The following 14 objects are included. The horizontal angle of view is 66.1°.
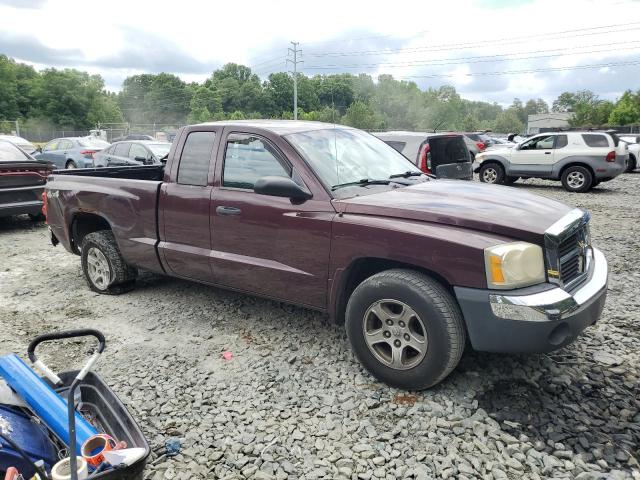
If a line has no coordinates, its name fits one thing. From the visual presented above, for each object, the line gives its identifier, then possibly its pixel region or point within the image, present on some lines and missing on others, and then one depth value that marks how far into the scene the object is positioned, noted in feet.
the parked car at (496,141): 93.97
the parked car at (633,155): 62.03
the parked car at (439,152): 28.66
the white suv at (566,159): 43.62
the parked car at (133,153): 39.75
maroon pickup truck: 9.56
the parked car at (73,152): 53.88
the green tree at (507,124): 329.85
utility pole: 162.46
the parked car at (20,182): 26.63
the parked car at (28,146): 59.31
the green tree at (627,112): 186.91
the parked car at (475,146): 72.97
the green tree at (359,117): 208.39
